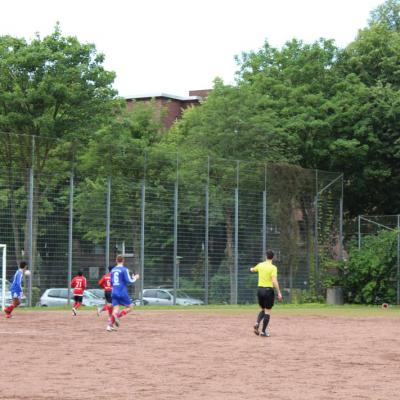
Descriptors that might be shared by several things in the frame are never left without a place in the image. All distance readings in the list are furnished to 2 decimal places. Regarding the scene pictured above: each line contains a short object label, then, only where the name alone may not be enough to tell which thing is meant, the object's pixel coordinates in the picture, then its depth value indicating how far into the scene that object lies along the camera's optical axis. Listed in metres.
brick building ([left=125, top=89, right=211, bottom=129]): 80.00
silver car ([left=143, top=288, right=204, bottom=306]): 39.12
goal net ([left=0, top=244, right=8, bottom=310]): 31.69
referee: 21.42
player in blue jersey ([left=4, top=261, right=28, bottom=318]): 29.41
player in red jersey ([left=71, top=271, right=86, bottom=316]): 31.88
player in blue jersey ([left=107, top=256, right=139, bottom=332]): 22.80
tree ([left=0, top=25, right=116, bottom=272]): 40.91
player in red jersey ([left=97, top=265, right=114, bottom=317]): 27.51
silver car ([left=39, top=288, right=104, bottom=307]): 36.31
